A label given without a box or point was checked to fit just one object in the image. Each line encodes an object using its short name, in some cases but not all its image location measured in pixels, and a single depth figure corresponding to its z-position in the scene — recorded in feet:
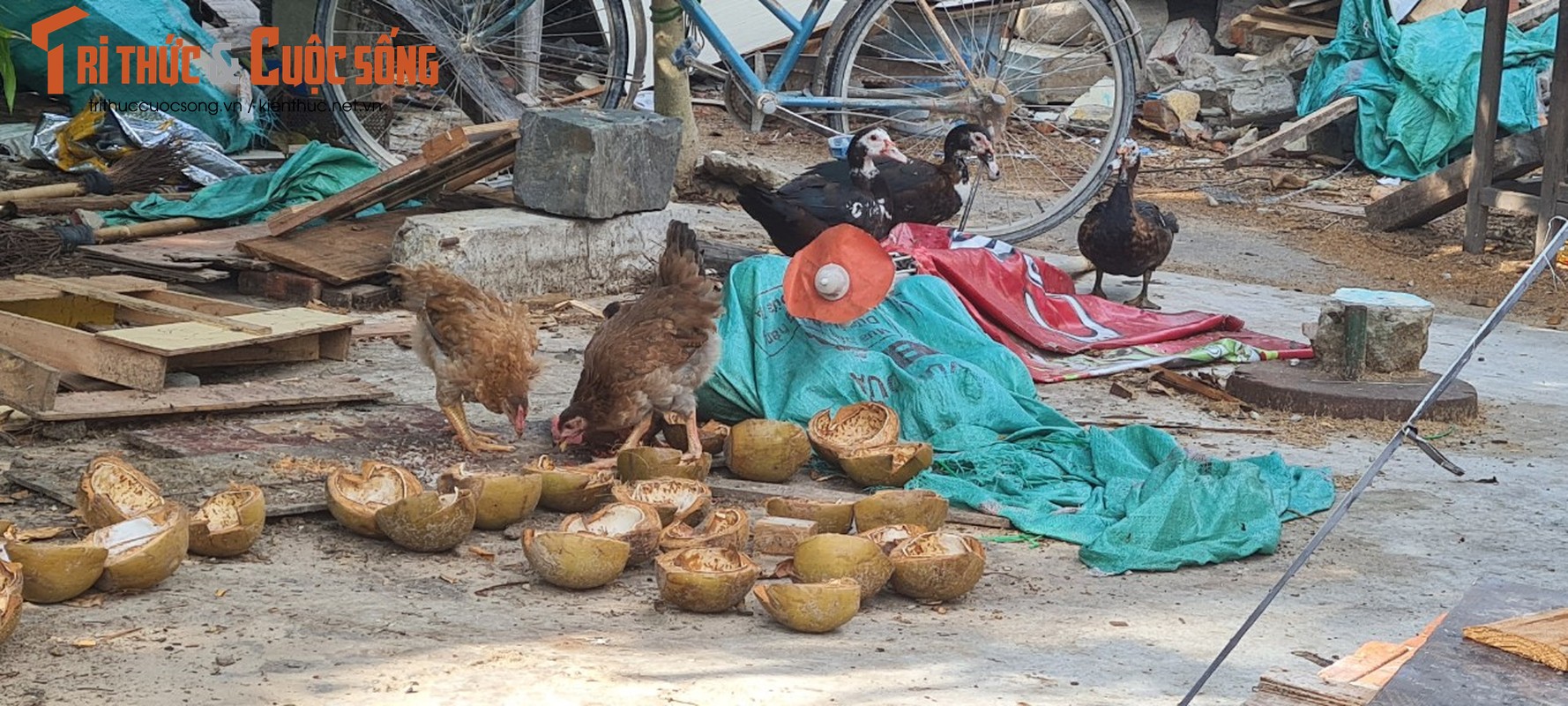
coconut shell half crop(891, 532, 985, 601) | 11.80
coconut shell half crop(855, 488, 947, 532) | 13.35
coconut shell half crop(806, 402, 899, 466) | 15.66
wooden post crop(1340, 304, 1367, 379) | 18.90
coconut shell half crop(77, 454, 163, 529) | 11.83
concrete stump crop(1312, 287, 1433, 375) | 18.93
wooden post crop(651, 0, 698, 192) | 28.53
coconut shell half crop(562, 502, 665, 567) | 12.44
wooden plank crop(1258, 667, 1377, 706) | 7.47
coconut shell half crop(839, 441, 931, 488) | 15.08
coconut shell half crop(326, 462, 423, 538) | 12.78
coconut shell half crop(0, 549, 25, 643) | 9.55
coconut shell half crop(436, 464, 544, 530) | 13.19
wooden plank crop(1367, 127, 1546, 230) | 31.73
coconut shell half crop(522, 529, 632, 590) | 11.74
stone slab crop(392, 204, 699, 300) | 21.52
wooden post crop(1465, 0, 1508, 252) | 30.68
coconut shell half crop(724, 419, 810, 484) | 15.07
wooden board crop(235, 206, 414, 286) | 21.63
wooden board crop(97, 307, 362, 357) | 15.84
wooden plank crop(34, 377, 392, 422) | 14.98
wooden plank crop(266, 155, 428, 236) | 22.24
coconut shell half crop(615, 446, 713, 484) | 14.40
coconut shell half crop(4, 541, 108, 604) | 10.58
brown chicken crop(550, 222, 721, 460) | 15.30
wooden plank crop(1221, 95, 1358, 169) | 39.75
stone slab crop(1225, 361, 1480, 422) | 18.29
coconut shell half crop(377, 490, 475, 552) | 12.40
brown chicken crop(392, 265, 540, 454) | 15.67
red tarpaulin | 21.33
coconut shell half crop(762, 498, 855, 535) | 13.42
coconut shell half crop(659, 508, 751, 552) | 12.18
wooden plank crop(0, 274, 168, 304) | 17.19
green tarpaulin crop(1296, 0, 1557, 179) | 38.34
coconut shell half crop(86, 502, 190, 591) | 10.93
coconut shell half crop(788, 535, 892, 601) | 11.53
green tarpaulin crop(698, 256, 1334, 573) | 13.80
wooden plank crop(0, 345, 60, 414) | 14.40
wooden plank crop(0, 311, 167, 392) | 15.79
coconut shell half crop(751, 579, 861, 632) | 10.93
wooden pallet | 14.93
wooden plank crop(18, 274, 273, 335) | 17.71
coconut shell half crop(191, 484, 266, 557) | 11.98
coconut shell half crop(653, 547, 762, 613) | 11.32
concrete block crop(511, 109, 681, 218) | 22.54
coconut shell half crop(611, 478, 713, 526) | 13.41
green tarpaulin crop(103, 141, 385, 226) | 25.20
